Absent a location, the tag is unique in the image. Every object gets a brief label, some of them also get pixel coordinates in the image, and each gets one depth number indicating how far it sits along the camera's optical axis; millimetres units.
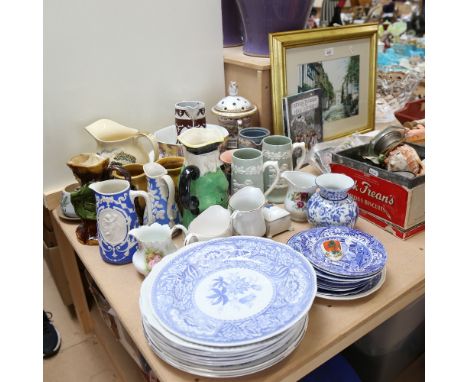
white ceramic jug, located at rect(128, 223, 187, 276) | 796
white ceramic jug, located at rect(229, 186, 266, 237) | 850
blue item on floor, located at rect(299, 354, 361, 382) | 1068
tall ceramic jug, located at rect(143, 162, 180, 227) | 879
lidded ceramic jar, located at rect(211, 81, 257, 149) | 1178
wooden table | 637
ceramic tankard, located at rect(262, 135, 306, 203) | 1038
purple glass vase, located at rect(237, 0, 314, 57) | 1159
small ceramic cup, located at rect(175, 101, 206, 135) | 1099
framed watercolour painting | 1175
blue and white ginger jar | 885
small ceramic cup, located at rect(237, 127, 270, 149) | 1111
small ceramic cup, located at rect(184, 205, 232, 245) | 858
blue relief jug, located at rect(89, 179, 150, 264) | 823
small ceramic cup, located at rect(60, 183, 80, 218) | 1006
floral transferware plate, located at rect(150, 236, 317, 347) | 606
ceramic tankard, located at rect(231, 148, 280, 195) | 965
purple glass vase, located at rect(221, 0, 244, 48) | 1382
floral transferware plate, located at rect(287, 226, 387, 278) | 745
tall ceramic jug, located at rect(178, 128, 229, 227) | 877
